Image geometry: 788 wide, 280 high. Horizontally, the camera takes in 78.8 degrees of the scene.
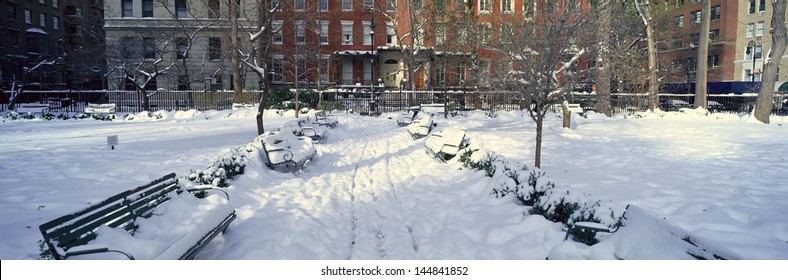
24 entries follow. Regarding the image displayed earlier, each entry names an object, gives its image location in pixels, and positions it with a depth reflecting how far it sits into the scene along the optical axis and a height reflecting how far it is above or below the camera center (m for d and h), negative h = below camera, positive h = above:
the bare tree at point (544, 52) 8.09 +0.96
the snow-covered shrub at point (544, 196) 4.62 -1.04
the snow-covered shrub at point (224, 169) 6.72 -0.98
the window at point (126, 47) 33.28 +4.06
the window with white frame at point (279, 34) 34.97 +5.61
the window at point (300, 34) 35.84 +5.58
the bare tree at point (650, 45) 21.97 +2.98
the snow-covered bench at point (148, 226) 3.22 -0.98
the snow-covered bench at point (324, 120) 17.24 -0.58
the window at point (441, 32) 23.39 +3.72
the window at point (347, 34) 41.88 +6.11
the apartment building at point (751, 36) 47.03 +6.87
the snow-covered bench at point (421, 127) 14.04 -0.67
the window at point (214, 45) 38.95 +4.93
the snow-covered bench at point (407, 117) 18.26 -0.51
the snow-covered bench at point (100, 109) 22.68 -0.25
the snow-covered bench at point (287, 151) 8.55 -0.87
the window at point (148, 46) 35.57 +4.31
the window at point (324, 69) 36.76 +2.78
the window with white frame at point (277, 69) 40.44 +2.93
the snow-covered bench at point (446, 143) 9.87 -0.84
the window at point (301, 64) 32.14 +2.81
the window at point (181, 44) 37.59 +4.90
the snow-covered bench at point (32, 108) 23.37 -0.22
